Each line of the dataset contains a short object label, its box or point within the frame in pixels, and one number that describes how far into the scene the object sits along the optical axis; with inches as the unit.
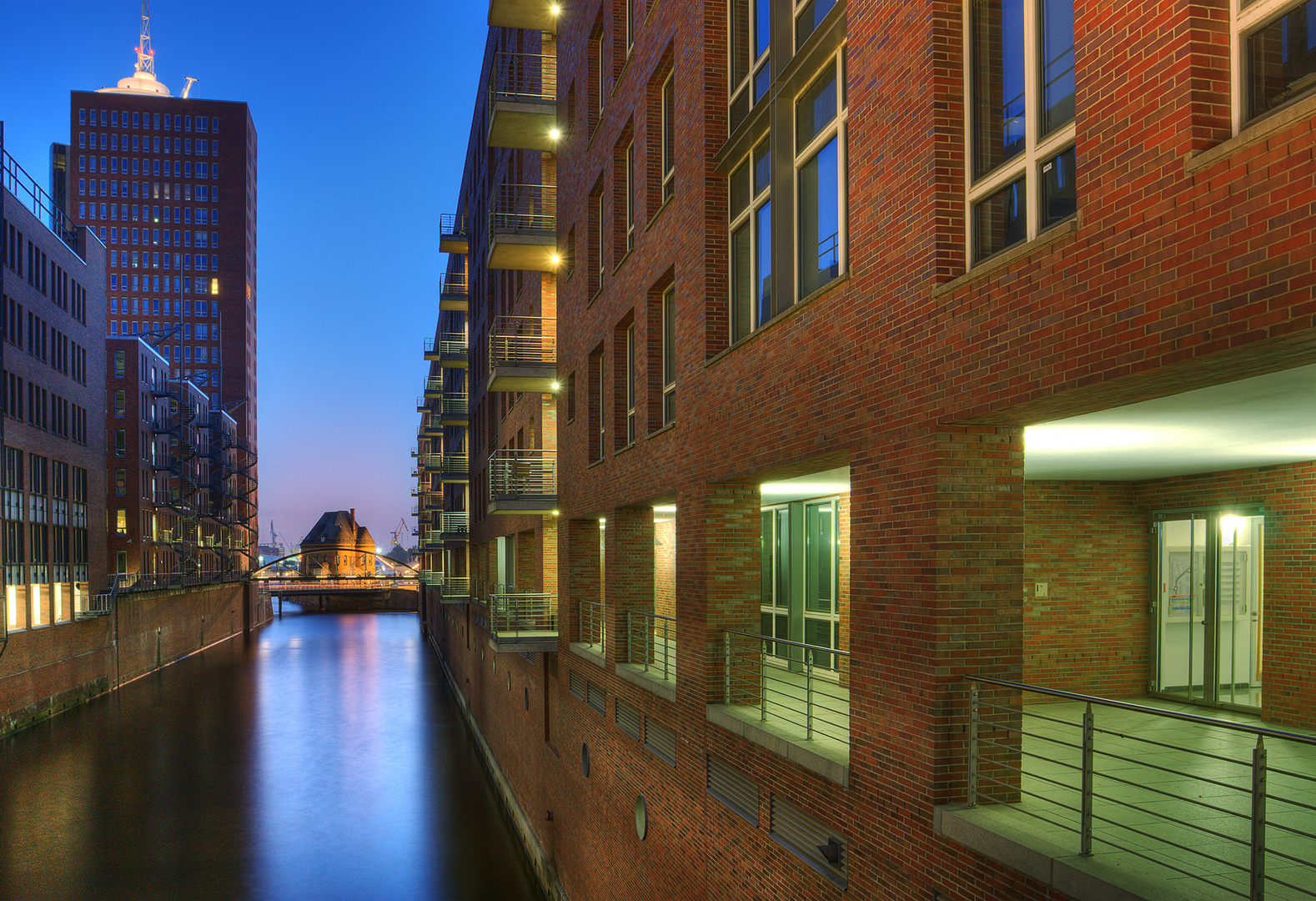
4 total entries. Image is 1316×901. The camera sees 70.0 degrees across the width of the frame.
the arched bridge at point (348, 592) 4256.9
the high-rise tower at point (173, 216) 3764.8
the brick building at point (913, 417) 163.8
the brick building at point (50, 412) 1273.4
